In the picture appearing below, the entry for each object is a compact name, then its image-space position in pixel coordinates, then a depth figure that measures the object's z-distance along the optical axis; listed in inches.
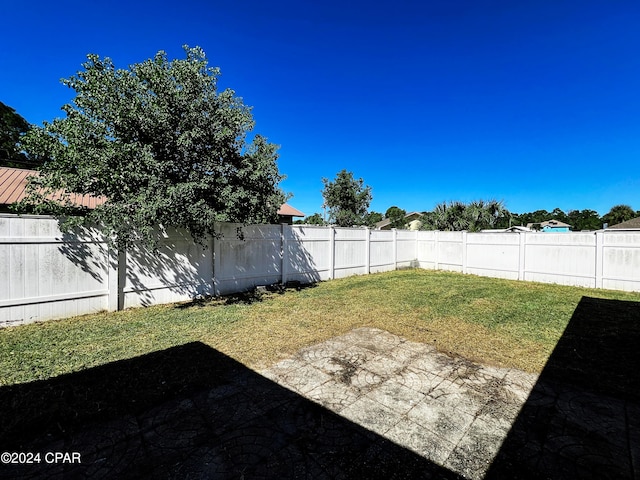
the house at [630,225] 729.7
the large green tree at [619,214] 1551.4
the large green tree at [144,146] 191.8
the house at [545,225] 1614.3
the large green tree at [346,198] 759.1
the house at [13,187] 371.6
